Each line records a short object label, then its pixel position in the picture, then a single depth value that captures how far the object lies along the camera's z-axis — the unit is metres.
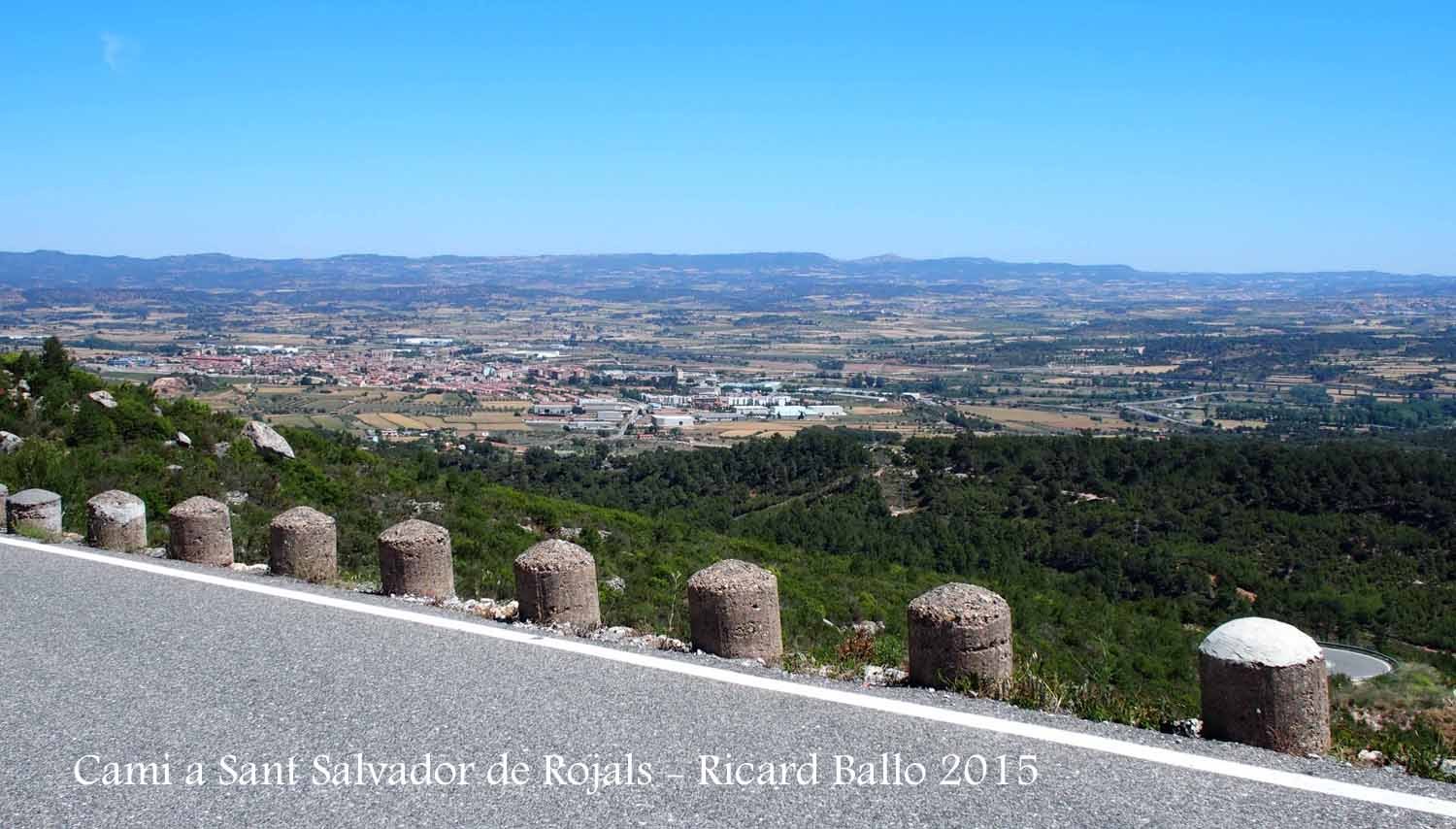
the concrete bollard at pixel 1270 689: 4.45
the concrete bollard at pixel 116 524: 8.59
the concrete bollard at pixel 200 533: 8.13
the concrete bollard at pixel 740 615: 5.75
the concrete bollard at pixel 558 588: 6.34
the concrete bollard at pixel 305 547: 7.55
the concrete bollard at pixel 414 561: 7.07
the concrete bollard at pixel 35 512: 9.27
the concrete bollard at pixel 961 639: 5.21
